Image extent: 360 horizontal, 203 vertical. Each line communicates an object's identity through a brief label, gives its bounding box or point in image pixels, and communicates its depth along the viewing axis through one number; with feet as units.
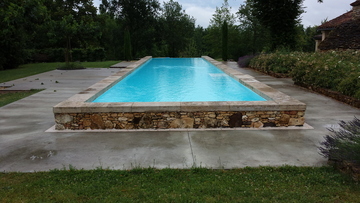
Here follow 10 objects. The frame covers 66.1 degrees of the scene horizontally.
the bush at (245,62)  62.32
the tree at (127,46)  76.07
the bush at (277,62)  45.06
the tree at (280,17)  67.05
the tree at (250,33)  108.99
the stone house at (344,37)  48.32
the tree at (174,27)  120.06
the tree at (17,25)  42.93
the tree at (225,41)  76.43
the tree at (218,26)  120.37
